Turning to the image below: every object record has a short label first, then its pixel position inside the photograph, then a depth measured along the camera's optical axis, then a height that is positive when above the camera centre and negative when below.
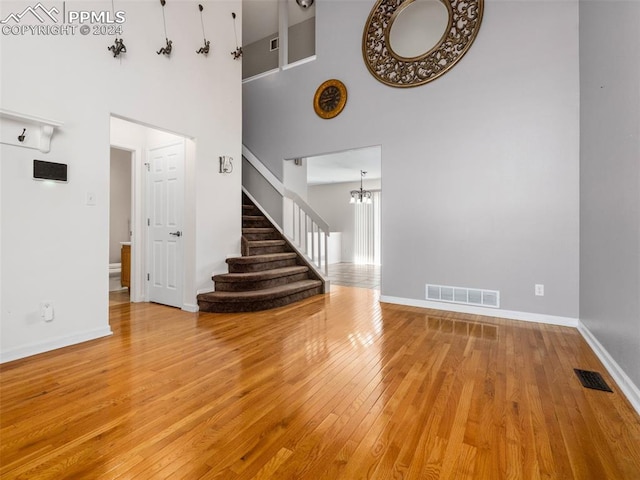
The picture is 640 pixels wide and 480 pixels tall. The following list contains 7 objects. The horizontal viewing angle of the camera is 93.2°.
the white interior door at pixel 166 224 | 3.77 +0.19
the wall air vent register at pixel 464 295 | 3.38 -0.67
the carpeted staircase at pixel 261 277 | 3.58 -0.52
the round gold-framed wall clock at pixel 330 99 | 4.32 +2.05
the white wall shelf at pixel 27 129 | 2.14 +0.81
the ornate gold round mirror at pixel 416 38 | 3.53 +2.52
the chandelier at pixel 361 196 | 7.95 +1.12
